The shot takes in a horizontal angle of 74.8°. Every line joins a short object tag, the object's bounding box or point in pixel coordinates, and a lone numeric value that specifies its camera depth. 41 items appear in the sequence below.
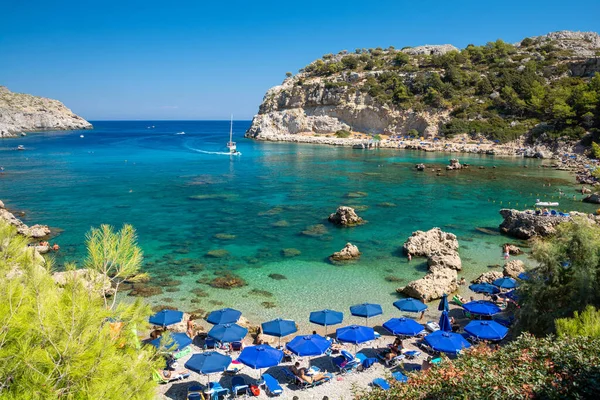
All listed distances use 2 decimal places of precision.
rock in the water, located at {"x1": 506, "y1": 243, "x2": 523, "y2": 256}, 26.16
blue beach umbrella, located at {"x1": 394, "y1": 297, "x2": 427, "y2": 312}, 17.06
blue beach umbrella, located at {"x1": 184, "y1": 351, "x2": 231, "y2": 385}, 12.16
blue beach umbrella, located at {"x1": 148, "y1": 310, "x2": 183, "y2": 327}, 15.43
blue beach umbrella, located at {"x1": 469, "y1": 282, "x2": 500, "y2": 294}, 19.27
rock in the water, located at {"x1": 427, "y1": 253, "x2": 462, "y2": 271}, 22.59
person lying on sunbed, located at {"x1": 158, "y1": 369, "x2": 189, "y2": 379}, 13.06
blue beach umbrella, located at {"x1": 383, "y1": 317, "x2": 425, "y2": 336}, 14.85
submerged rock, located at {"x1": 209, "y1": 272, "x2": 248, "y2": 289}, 21.22
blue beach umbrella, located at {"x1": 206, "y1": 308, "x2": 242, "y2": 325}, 15.84
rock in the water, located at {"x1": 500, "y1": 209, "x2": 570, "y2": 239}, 28.42
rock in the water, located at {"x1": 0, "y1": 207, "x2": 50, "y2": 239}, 27.77
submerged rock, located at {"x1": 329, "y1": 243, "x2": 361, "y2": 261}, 25.03
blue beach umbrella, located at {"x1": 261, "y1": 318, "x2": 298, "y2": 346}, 14.86
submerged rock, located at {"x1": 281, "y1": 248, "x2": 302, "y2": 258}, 25.91
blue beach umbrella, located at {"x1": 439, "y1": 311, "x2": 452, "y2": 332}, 15.78
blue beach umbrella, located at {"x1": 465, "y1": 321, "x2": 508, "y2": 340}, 14.38
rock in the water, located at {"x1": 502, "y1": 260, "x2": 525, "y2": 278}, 21.38
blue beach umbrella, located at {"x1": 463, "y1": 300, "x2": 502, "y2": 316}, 16.94
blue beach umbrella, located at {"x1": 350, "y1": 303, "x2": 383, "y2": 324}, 16.45
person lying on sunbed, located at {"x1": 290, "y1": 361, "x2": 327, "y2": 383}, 12.90
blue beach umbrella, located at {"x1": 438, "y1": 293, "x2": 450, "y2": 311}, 17.14
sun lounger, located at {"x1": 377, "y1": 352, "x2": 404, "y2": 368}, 13.99
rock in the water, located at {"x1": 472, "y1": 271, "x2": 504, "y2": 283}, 20.91
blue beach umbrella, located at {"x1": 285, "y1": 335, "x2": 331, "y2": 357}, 13.30
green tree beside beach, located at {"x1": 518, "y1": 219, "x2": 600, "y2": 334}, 12.66
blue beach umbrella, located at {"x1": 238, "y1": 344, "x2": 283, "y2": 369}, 12.62
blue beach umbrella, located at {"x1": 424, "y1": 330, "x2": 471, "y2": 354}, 13.57
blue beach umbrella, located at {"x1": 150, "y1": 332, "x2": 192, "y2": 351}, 13.94
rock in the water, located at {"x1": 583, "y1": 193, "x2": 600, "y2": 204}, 39.94
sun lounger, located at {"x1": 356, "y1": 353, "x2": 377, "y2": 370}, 13.84
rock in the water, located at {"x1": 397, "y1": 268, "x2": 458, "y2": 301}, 19.53
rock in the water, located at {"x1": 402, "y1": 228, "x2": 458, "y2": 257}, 25.44
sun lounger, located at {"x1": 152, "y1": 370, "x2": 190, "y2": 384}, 12.59
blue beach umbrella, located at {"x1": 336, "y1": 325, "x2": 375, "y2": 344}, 14.33
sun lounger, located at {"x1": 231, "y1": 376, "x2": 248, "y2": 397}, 12.39
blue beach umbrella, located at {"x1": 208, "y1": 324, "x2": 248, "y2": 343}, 14.17
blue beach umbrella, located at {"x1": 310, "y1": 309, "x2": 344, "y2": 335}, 15.62
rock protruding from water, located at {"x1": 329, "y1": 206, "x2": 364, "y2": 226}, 32.78
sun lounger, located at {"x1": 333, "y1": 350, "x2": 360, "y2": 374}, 13.67
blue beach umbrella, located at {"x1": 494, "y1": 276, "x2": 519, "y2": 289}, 19.16
